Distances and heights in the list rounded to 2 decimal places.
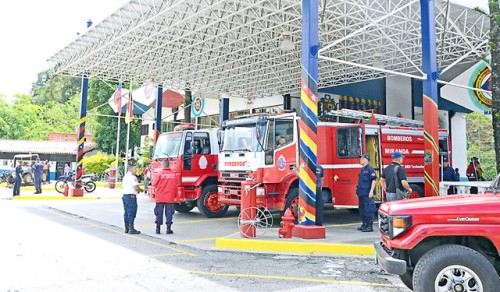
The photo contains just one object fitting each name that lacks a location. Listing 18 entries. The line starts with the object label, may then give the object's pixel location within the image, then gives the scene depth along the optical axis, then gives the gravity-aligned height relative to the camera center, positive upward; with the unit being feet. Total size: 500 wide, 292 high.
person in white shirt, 33.30 -1.59
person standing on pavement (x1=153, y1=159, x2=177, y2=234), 32.91 -1.31
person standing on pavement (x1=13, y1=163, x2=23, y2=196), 65.72 -0.86
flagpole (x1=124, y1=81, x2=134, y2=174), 81.04 +14.59
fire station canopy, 47.40 +18.21
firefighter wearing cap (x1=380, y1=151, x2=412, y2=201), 27.94 -0.13
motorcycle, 73.53 -1.28
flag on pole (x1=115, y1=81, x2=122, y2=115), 82.38 +15.50
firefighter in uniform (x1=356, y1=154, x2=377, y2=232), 32.14 -1.07
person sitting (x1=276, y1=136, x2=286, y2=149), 34.55 +2.81
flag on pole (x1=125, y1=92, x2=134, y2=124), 81.51 +12.77
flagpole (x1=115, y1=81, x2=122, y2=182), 82.17 +15.50
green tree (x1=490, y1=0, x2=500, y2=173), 29.09 +7.56
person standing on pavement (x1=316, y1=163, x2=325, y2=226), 29.45 -1.63
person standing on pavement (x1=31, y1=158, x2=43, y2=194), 70.56 +0.09
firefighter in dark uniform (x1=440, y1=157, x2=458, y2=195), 43.62 +0.44
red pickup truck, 14.19 -2.34
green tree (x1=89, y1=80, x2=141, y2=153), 128.67 +15.67
